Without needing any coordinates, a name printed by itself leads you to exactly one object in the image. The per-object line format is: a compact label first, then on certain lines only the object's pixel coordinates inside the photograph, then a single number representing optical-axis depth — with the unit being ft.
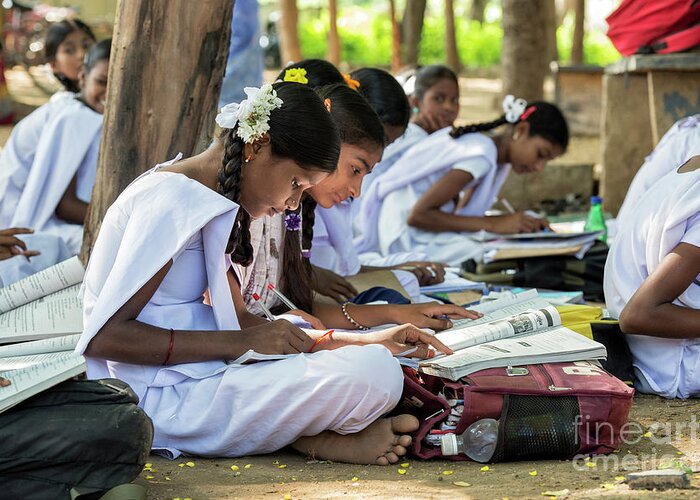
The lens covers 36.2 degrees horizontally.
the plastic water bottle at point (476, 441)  9.98
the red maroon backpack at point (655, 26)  22.36
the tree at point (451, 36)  47.75
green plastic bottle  20.92
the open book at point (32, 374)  8.27
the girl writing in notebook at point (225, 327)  9.66
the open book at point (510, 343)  10.30
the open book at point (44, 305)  11.56
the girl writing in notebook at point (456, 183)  19.30
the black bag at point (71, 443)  8.36
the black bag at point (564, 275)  17.51
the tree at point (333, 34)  46.21
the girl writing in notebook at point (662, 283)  11.65
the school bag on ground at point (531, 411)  9.95
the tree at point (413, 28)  47.65
